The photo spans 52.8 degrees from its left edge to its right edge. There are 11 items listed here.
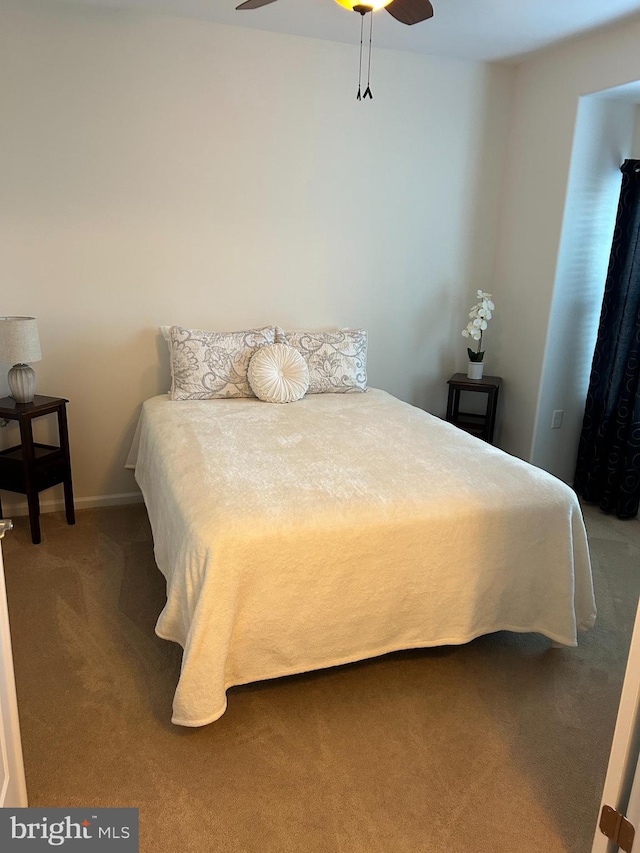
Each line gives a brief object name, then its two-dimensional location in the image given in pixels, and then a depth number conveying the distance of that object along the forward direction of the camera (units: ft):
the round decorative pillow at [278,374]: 11.00
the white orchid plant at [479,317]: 12.75
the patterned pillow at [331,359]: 11.80
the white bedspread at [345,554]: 6.40
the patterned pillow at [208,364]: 11.02
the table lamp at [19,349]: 9.77
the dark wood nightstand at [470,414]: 12.69
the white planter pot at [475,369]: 13.01
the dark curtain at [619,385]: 11.50
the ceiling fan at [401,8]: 7.47
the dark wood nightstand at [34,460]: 9.92
